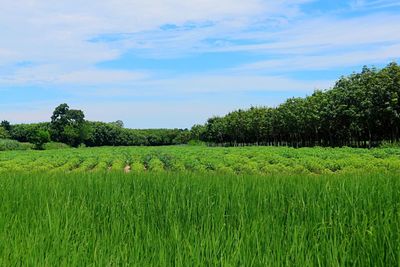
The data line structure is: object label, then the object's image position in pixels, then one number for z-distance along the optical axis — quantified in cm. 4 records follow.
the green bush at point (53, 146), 8902
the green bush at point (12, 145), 7956
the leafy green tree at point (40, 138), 9419
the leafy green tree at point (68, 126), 11144
